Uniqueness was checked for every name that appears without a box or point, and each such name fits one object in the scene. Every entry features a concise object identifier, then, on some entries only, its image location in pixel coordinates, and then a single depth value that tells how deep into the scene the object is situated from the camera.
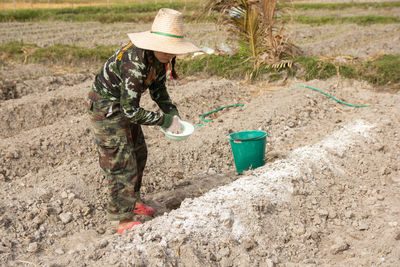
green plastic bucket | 3.83
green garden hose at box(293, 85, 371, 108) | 5.60
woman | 2.58
